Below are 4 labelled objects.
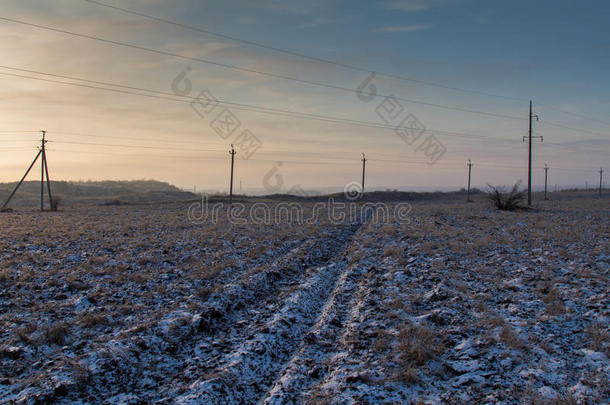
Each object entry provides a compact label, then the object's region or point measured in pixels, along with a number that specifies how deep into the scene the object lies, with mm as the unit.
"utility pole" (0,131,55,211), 40500
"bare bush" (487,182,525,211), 37166
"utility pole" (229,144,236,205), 58175
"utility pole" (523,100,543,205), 43219
